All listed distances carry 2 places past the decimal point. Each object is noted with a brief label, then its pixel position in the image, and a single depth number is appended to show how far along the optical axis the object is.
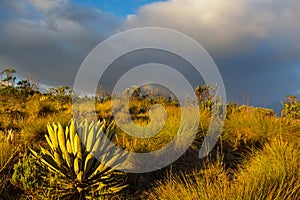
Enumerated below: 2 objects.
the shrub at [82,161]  4.35
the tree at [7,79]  18.88
